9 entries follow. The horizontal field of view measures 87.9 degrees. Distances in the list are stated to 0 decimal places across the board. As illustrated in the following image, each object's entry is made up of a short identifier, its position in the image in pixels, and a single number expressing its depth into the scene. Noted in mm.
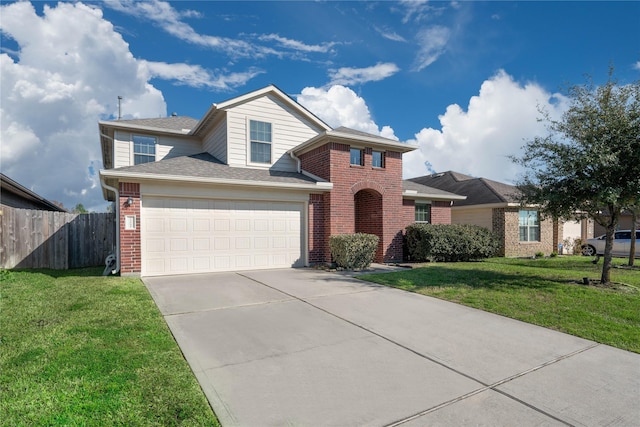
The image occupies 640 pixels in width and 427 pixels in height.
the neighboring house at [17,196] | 11809
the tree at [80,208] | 59750
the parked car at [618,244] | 17594
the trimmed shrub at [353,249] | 11094
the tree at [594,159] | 7809
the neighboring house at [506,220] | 17453
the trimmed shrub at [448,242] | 13242
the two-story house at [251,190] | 9617
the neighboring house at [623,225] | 25625
